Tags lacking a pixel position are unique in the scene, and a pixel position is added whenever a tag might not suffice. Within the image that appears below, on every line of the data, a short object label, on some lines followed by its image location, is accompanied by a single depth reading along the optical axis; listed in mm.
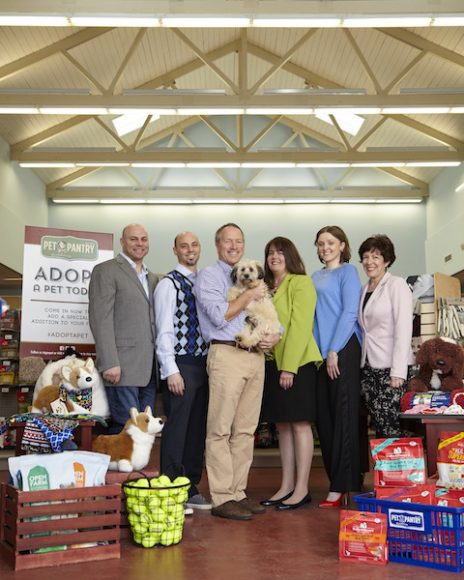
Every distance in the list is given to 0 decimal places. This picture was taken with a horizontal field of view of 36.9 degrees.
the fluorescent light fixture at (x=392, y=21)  6766
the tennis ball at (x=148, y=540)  2953
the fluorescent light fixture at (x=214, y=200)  14102
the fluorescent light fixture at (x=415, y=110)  9086
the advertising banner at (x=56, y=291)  4453
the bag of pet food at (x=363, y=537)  2754
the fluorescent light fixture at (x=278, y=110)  9125
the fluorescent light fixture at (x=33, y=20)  6531
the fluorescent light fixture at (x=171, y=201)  14024
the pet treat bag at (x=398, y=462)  3107
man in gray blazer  3576
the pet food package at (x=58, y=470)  2791
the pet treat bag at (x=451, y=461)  3012
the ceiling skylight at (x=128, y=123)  12531
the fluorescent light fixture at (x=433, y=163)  11633
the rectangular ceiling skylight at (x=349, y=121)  12273
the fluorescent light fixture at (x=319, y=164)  11727
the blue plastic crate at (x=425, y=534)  2623
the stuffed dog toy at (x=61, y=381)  3768
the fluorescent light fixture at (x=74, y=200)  14125
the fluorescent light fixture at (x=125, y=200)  14102
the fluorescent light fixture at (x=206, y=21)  6715
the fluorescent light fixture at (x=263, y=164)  11773
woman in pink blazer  3711
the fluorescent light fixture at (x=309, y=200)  14108
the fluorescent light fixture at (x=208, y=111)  9016
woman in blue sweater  3777
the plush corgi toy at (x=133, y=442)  3303
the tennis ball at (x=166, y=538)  2961
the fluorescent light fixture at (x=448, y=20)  6740
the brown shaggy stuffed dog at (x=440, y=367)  3736
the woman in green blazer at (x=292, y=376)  3744
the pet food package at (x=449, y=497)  2910
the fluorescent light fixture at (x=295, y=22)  6797
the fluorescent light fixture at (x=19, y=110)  8859
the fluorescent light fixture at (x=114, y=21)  6645
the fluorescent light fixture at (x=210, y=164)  11586
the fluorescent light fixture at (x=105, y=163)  11586
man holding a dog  3496
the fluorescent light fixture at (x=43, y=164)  11589
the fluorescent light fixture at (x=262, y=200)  14062
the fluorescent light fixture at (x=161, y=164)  11609
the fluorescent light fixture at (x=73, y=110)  8945
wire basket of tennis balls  2926
